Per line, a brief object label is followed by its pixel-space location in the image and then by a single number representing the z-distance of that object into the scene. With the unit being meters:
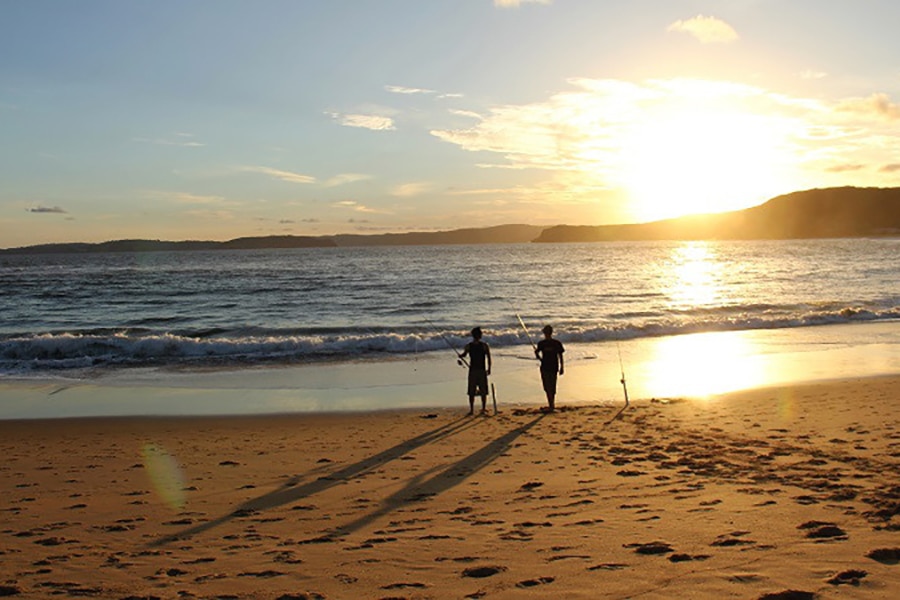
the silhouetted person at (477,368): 12.20
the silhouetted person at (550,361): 12.33
